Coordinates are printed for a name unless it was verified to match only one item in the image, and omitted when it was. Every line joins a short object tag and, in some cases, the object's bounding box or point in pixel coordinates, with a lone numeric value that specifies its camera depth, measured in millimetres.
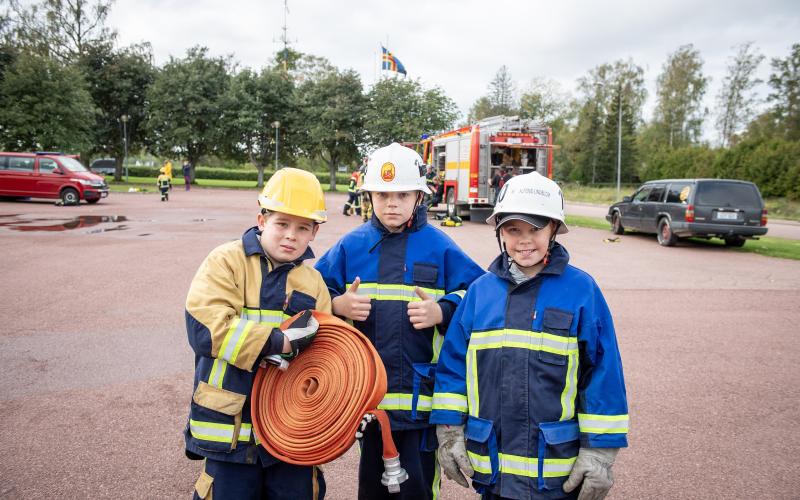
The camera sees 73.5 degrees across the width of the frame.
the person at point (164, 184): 25486
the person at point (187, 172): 36853
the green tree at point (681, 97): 57906
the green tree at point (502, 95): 78500
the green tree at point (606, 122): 60469
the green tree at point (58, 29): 44375
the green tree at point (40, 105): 33375
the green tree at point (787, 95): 45312
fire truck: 19109
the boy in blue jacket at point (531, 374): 1989
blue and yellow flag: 37594
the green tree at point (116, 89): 43656
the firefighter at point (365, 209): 17366
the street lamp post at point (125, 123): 40938
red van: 21203
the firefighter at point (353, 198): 20562
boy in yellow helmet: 1970
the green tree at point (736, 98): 51750
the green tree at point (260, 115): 45438
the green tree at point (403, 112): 46281
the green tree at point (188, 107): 43500
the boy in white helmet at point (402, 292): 2451
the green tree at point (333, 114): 46500
